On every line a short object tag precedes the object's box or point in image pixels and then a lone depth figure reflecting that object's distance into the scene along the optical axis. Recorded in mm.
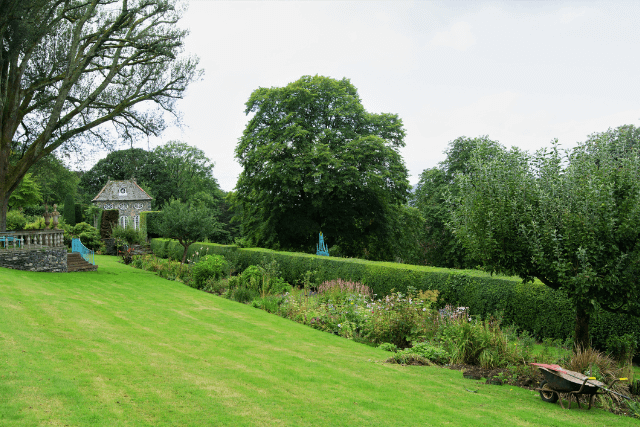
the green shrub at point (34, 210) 47169
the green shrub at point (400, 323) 9516
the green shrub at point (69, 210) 46341
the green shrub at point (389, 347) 9117
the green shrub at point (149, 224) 39066
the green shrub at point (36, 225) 30938
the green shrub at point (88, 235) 33500
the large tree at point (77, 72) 17281
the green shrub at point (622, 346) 7562
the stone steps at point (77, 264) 20797
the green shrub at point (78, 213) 49062
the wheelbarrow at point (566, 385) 5356
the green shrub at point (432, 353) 8008
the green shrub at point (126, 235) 32625
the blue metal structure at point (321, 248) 20147
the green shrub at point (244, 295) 15312
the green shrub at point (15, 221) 30484
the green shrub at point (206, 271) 18844
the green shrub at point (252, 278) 16219
